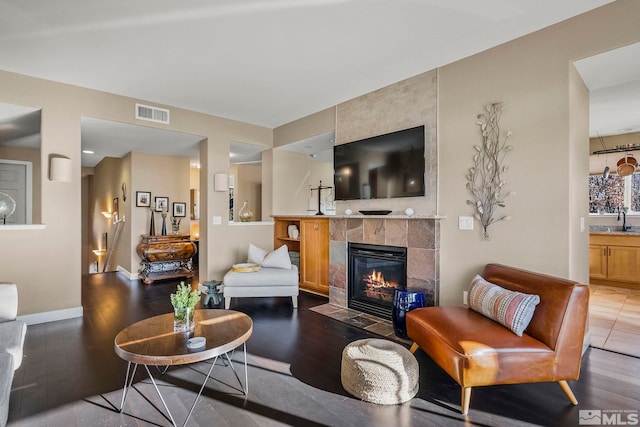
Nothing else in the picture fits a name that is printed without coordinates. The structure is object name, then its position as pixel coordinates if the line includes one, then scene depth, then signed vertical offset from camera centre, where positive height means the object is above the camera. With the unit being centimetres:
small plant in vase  212 -64
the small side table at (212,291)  415 -100
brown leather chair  192 -83
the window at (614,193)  527 +35
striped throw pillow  208 -64
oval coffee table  175 -78
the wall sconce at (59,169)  352 +54
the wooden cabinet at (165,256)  565 -74
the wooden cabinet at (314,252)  466 -57
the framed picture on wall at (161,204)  633 +24
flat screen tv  349 +59
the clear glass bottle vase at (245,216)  545 -1
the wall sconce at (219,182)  480 +51
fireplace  368 -76
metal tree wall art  288 +41
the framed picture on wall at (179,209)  662 +15
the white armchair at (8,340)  147 -75
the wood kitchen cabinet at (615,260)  482 -73
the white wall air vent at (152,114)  417 +139
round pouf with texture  201 -104
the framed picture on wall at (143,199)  607 +33
